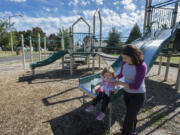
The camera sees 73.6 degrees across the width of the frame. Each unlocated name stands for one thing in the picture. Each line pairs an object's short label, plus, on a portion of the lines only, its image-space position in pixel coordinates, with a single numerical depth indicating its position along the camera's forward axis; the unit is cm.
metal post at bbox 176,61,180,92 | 446
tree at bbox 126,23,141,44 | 3086
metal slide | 314
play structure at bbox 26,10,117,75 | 675
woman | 169
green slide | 658
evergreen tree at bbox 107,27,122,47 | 2172
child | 223
